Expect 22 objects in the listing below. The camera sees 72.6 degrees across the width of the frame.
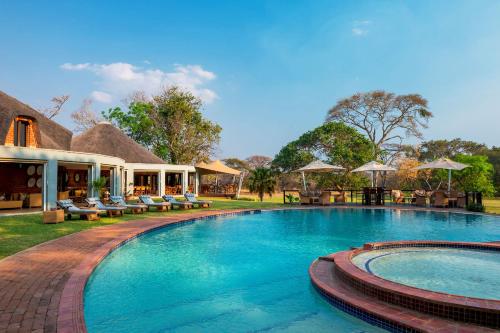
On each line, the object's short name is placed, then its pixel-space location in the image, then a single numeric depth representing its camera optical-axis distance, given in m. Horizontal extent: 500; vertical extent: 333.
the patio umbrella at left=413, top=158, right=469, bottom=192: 19.62
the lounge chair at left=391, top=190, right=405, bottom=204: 21.52
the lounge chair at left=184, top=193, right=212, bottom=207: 18.47
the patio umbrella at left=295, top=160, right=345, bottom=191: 21.44
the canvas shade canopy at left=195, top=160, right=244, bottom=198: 27.25
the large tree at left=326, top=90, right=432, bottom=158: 34.28
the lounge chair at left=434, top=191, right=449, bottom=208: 18.59
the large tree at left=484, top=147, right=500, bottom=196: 32.47
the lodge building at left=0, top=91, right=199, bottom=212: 14.79
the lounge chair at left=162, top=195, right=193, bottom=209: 17.56
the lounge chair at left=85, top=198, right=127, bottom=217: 13.85
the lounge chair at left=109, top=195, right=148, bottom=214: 15.21
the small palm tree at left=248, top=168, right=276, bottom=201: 23.92
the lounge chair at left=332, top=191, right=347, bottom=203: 21.89
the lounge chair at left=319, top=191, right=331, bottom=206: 20.45
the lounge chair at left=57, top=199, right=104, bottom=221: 12.54
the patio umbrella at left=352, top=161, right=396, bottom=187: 20.66
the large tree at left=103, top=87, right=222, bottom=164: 35.28
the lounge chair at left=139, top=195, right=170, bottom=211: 16.61
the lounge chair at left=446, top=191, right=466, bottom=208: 18.62
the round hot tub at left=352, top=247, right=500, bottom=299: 5.16
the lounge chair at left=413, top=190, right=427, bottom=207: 19.70
